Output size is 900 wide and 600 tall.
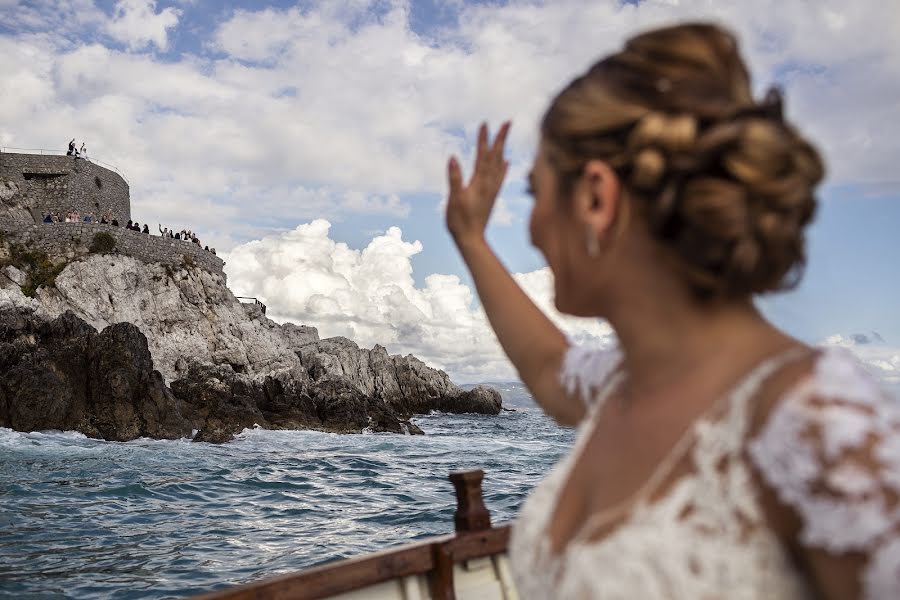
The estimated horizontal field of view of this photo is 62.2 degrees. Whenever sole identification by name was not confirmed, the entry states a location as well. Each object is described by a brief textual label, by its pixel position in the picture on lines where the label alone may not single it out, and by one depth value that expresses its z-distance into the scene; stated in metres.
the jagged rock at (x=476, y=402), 54.88
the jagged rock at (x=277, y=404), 29.38
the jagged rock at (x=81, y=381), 23.95
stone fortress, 37.50
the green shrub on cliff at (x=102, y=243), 37.16
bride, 0.74
